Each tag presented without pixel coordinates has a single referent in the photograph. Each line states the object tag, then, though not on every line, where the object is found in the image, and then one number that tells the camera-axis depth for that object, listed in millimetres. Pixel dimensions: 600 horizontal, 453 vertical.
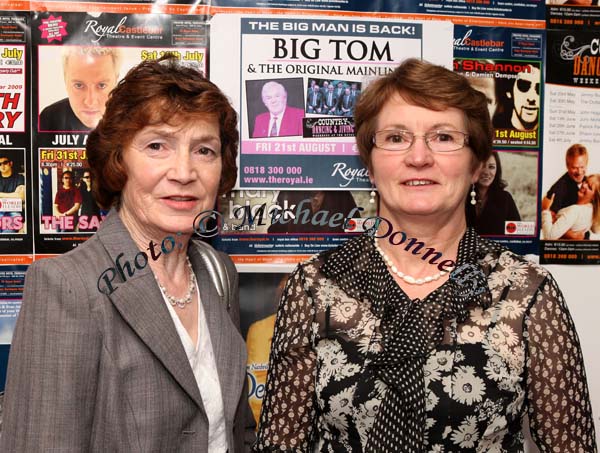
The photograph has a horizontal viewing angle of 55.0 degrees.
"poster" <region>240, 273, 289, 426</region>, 1971
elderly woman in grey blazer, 1208
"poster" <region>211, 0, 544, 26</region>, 1926
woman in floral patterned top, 1333
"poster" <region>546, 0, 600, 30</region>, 2041
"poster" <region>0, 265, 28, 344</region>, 1891
